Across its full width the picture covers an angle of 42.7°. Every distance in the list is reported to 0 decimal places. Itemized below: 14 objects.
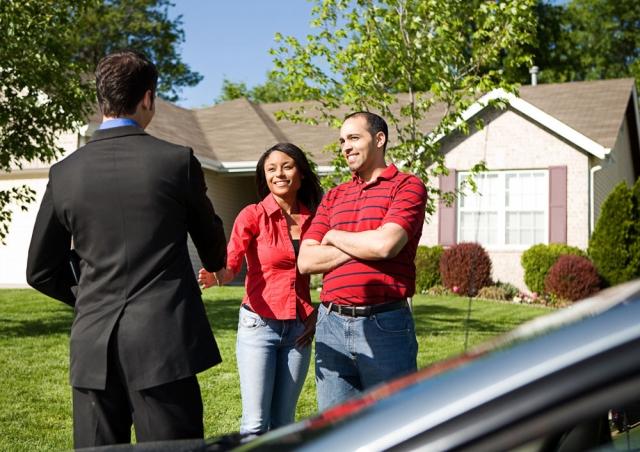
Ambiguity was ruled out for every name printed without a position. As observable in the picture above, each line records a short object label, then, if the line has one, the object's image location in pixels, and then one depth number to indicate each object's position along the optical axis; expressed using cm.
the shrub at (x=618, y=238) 1666
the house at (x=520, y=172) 1819
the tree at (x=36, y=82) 1041
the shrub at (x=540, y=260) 1734
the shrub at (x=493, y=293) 1781
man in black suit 274
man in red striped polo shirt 353
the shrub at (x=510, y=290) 1809
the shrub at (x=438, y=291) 1805
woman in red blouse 404
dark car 107
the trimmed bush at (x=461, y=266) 1762
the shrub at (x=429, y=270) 1842
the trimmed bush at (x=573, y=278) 1647
